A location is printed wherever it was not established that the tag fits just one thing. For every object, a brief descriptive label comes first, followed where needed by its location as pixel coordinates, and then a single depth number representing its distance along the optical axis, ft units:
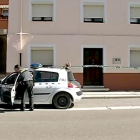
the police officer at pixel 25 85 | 27.25
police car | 28.71
